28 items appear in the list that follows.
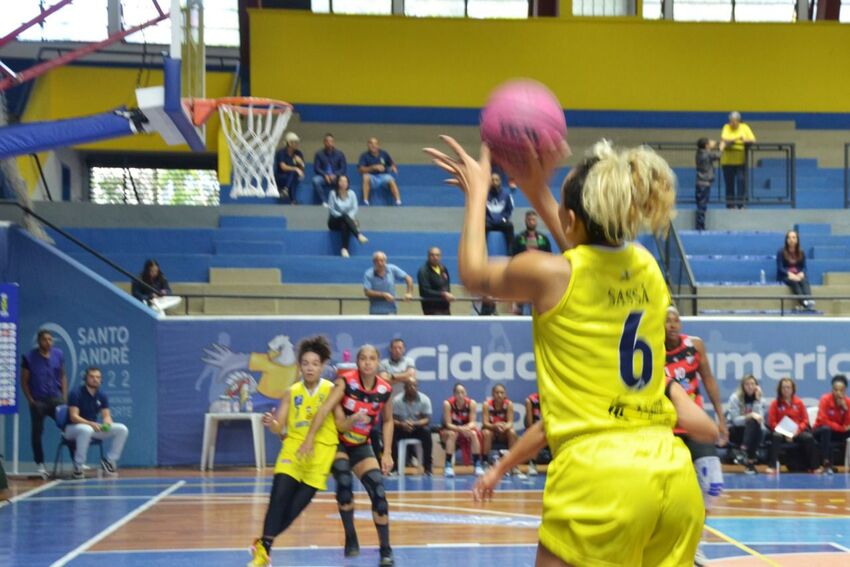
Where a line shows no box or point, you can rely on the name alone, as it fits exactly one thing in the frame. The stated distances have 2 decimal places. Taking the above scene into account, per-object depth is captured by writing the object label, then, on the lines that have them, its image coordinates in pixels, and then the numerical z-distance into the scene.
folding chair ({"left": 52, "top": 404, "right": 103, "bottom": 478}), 16.62
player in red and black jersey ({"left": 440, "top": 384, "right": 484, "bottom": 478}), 17.02
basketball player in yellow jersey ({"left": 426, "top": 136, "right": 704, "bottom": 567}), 3.59
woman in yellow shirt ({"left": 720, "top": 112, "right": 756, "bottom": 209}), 22.09
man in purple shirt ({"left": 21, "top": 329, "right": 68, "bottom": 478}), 16.75
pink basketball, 3.80
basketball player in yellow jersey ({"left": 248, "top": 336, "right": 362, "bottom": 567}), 9.12
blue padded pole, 12.41
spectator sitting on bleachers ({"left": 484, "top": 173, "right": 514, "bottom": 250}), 19.81
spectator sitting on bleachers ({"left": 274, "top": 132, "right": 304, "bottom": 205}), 21.31
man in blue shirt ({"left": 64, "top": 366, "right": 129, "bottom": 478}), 16.56
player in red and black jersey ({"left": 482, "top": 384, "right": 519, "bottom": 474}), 17.00
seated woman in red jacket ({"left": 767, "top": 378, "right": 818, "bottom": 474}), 17.12
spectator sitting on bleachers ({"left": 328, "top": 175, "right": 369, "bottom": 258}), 20.12
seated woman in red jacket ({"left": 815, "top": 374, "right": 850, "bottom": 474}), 17.30
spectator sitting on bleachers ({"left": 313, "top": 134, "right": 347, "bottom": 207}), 21.16
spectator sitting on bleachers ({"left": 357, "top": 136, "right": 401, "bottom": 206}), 21.69
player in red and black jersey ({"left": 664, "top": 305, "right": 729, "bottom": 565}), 9.16
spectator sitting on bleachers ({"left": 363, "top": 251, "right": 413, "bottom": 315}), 18.14
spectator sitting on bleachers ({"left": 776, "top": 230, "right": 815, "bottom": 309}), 19.80
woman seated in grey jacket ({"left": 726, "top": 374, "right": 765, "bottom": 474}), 17.22
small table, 17.61
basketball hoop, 16.36
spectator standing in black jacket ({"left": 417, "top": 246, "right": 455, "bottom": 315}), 18.36
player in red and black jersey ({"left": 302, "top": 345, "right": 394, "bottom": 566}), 9.72
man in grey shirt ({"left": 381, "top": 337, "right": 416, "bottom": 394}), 17.28
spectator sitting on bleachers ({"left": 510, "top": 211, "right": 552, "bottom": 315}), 18.64
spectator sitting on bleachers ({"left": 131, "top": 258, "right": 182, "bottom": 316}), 18.14
